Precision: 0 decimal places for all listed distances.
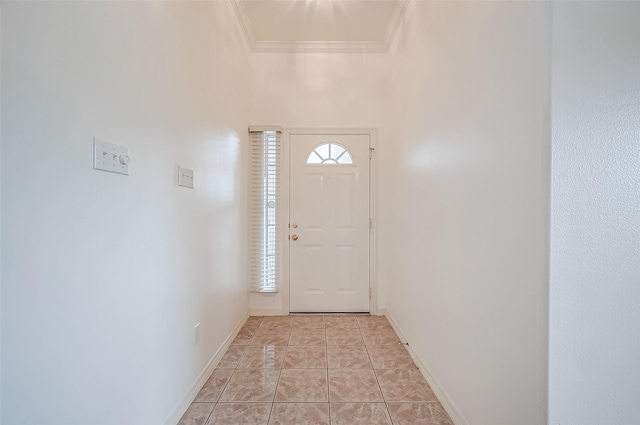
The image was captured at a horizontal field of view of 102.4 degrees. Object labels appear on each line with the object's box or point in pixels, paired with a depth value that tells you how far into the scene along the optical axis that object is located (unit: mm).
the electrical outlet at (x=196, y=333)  1577
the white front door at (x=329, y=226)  2834
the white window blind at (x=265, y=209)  2796
